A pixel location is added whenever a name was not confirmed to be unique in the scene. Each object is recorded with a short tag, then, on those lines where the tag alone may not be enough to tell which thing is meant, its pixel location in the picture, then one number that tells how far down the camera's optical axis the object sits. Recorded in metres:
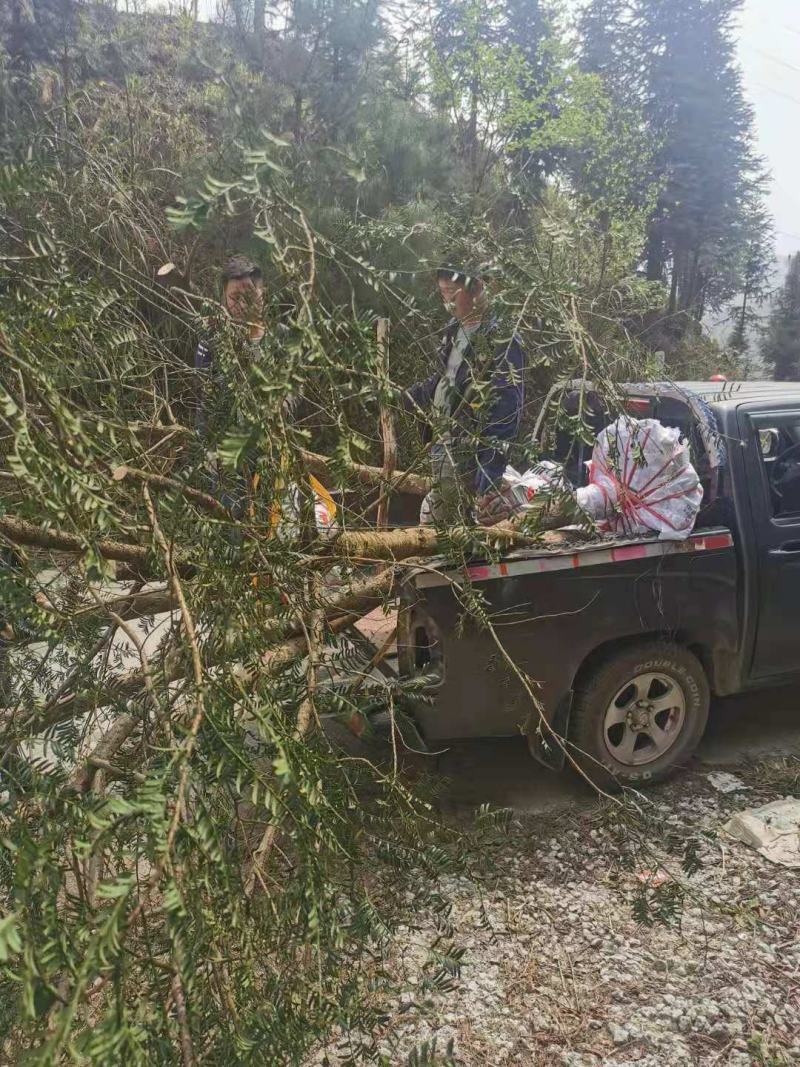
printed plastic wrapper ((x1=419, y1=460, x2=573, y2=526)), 2.64
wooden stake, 2.35
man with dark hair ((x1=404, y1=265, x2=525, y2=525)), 2.47
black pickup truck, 3.21
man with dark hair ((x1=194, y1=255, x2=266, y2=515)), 2.04
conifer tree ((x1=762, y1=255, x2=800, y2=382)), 19.61
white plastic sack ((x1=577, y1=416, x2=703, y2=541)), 3.43
